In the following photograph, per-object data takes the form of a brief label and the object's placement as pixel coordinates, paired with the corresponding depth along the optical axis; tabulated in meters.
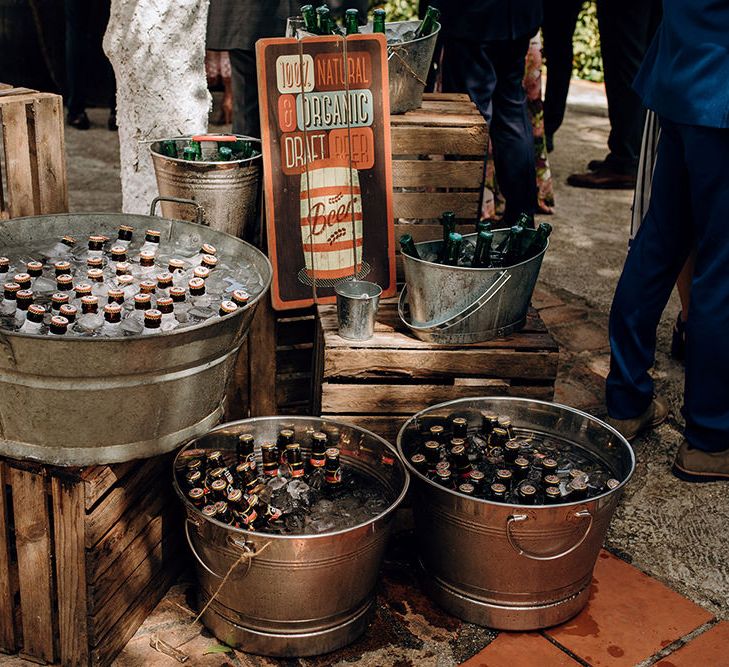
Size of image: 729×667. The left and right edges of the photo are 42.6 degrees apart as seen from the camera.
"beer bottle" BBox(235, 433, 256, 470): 2.69
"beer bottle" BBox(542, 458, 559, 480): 2.72
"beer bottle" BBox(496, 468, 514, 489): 2.67
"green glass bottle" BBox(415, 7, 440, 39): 3.49
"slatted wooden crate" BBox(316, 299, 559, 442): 2.92
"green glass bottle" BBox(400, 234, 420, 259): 3.01
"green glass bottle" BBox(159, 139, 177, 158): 3.21
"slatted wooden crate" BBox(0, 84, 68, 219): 2.88
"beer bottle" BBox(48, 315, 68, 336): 2.21
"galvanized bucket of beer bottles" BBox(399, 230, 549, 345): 2.86
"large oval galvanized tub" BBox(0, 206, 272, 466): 2.08
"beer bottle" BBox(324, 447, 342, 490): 2.67
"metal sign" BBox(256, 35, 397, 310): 3.12
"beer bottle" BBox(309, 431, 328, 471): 2.73
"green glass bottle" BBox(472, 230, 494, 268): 3.04
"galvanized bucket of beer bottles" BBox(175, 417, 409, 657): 2.35
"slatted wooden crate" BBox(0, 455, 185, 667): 2.31
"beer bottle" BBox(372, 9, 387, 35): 3.41
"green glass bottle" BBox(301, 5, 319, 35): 3.28
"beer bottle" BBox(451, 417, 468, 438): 2.82
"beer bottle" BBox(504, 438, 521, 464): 2.75
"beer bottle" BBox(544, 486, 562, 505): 2.61
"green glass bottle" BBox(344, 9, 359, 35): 3.28
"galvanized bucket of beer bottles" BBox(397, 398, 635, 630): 2.48
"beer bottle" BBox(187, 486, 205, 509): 2.52
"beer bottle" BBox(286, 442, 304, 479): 2.71
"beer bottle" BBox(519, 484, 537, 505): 2.59
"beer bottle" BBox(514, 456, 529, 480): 2.71
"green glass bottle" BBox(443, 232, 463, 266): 3.01
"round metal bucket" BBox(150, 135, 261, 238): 3.03
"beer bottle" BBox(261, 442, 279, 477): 2.71
